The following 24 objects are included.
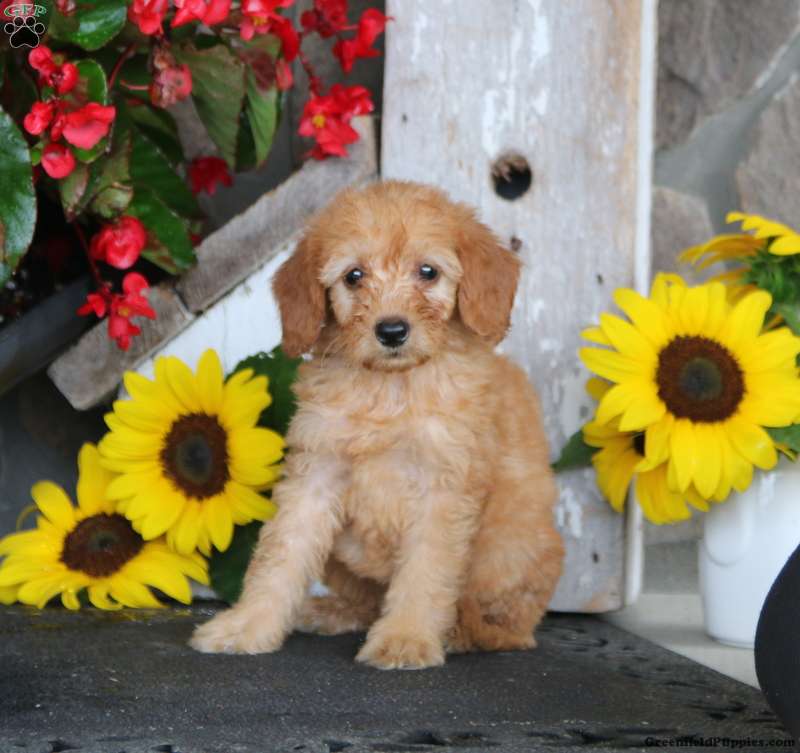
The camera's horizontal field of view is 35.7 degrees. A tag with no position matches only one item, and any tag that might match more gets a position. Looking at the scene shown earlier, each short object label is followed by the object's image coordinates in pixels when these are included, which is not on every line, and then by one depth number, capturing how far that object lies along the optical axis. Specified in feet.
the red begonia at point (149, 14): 8.75
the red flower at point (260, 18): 9.24
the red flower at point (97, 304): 9.49
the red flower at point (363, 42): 10.00
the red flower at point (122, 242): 9.46
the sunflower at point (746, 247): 8.84
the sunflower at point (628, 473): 9.02
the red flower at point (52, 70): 8.62
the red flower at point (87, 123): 8.65
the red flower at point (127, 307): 9.47
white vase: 8.85
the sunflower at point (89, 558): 9.34
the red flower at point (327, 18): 10.28
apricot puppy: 7.97
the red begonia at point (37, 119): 8.57
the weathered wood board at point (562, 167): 10.04
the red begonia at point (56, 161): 8.77
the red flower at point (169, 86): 9.15
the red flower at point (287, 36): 9.72
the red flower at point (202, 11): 8.62
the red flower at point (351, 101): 10.10
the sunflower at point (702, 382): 8.63
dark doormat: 6.18
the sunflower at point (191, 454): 9.34
